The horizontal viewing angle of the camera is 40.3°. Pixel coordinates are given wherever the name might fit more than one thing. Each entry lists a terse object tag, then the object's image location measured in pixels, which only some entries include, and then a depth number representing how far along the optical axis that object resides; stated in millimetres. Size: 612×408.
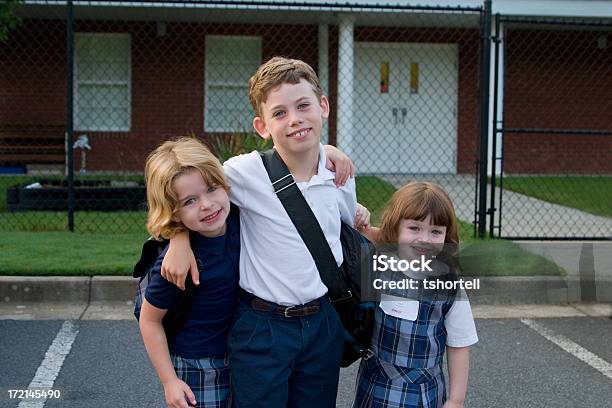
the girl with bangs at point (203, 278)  2348
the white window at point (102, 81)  15289
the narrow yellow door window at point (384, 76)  15711
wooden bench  14625
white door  15609
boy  2395
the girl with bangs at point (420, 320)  2559
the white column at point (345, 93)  13922
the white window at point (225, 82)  15461
